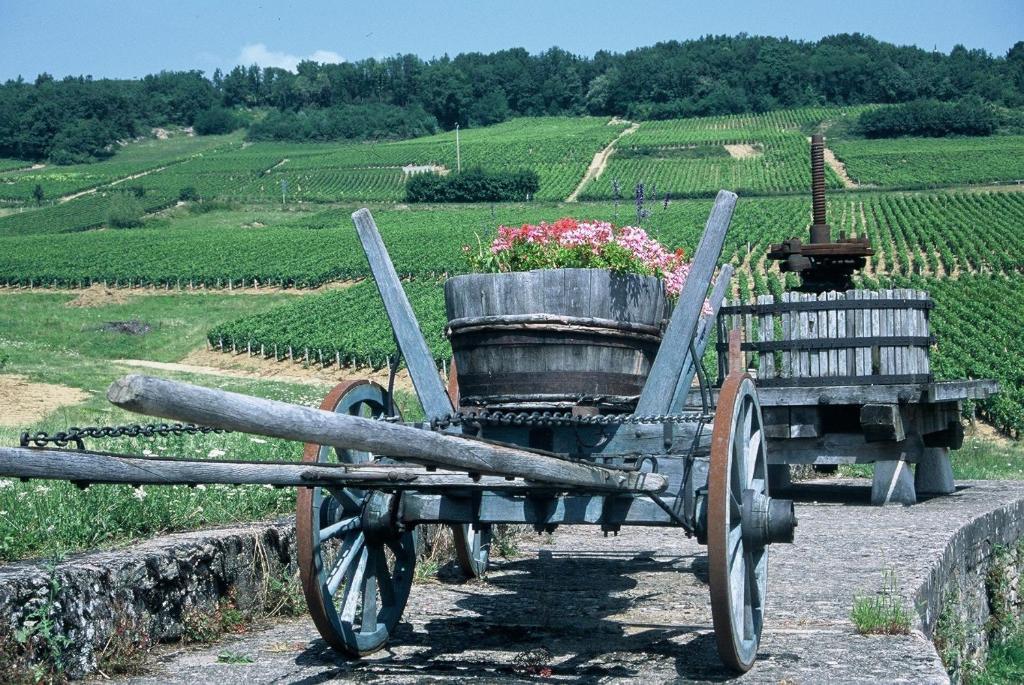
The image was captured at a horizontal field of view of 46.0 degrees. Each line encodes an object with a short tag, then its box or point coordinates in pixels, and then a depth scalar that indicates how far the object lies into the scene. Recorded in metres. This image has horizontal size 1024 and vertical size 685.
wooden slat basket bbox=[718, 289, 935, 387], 10.04
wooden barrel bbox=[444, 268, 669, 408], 4.83
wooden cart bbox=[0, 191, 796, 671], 4.11
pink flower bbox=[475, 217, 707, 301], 5.08
